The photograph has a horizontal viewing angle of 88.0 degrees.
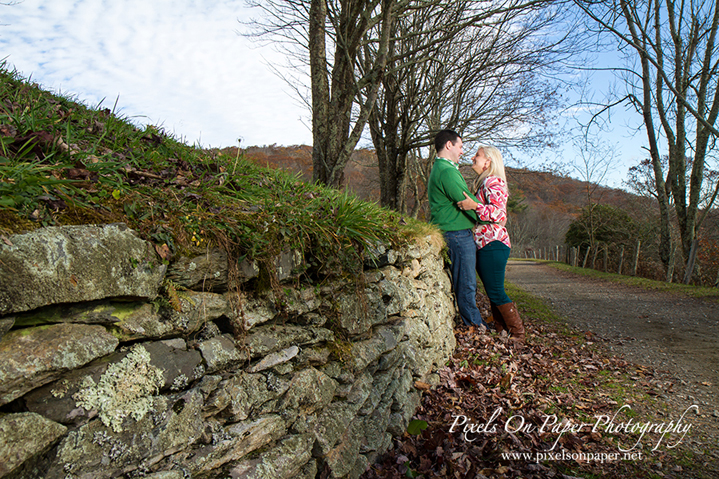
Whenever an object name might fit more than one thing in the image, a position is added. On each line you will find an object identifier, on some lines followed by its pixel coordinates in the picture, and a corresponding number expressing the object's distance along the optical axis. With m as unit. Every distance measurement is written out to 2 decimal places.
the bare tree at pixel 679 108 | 10.52
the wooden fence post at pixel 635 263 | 15.11
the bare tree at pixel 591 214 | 18.70
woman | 4.63
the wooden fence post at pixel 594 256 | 18.91
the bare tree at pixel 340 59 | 5.19
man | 4.70
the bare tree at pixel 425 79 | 8.36
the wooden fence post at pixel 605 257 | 17.26
